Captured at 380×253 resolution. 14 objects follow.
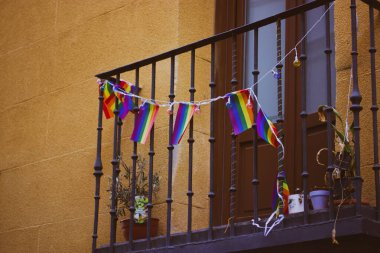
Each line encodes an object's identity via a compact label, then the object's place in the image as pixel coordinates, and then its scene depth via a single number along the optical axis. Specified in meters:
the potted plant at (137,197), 8.27
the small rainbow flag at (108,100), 8.38
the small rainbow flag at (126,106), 8.21
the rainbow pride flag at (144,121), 7.86
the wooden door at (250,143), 8.12
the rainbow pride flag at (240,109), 7.22
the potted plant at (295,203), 7.06
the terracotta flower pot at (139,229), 8.26
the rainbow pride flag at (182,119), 7.54
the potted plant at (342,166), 6.67
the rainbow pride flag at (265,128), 7.10
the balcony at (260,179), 6.42
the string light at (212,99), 7.71
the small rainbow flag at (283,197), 6.90
